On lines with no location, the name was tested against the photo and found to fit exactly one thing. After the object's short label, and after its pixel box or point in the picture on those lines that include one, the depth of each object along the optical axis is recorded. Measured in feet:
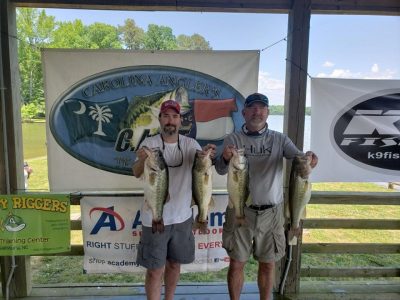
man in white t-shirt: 8.42
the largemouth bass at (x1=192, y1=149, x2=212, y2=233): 7.63
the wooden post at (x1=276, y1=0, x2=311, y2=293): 9.77
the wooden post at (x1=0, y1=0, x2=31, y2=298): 9.37
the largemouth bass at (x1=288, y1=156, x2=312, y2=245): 7.92
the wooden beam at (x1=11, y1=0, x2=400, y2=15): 9.60
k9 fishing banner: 10.44
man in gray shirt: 8.68
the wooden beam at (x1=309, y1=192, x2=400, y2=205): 10.64
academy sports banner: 10.62
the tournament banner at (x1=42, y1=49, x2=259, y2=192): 10.19
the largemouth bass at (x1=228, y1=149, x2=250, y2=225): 7.51
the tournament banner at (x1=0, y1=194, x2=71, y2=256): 10.07
